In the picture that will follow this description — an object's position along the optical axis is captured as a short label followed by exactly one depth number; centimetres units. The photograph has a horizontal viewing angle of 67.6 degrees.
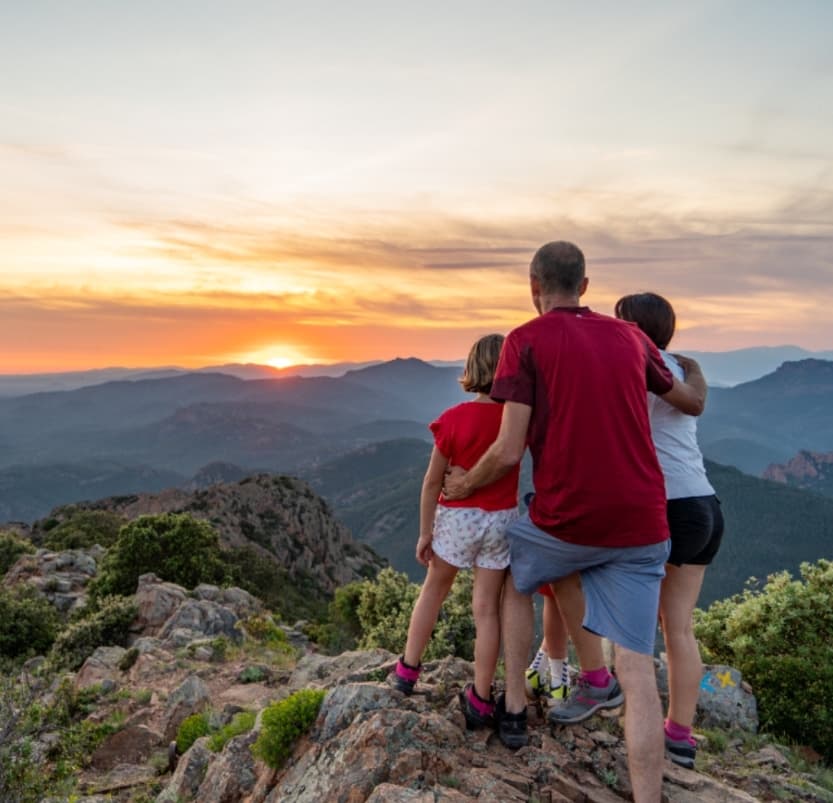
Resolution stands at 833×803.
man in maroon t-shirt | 393
